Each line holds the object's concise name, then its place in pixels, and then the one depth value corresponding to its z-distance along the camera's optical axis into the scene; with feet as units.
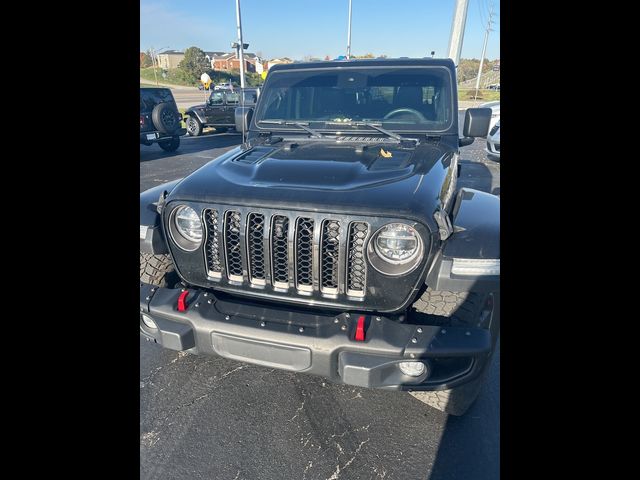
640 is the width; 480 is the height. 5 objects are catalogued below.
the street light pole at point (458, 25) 35.65
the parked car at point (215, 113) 50.26
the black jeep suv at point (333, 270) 5.95
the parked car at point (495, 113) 32.35
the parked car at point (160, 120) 38.07
